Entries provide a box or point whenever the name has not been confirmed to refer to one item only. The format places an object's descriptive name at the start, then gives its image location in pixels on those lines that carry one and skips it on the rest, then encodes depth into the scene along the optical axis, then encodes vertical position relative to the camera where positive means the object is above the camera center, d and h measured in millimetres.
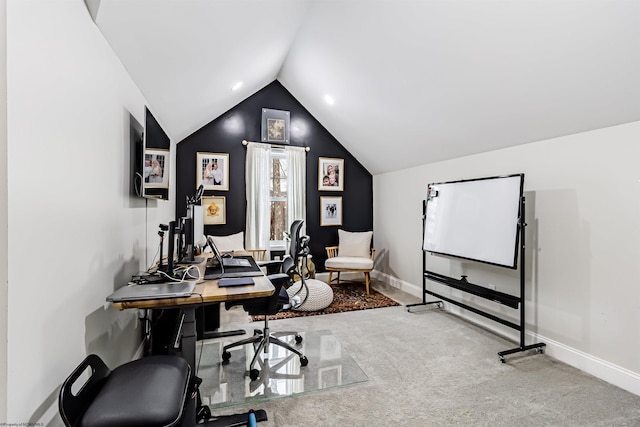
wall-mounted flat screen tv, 2083 +386
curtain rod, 4777 +1160
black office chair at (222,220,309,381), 2275 -707
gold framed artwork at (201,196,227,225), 4598 +76
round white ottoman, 3643 -996
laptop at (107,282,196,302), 1438 -400
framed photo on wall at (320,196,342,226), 5273 +90
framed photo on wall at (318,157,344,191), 5258 +737
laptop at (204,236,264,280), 2016 -405
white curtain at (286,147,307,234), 5023 +526
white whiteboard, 2654 -23
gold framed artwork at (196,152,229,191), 4598 +686
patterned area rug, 3609 -1159
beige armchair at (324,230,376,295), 4512 -639
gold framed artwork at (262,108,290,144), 4879 +1477
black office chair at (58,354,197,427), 938 -623
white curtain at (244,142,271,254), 4770 +319
